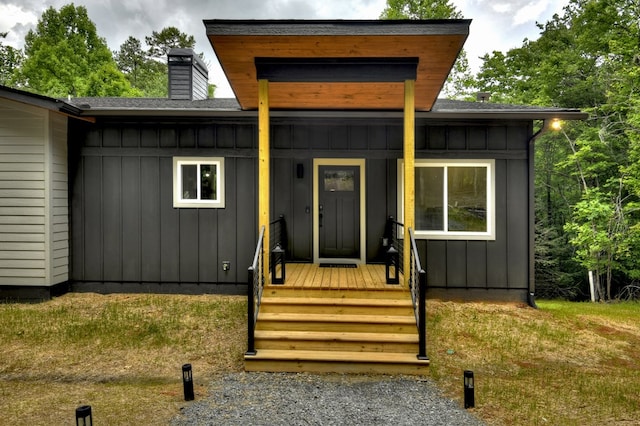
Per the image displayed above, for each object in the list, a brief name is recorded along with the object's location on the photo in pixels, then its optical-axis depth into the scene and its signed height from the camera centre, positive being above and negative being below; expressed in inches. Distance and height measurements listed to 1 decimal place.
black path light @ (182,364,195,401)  127.6 -58.4
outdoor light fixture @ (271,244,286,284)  184.8 -27.7
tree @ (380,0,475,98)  624.7 +347.6
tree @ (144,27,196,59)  1142.8 +534.5
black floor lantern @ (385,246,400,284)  187.3 -27.1
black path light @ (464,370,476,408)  124.3 -60.4
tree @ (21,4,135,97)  732.7 +333.1
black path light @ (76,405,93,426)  89.8 -49.8
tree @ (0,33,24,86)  851.7 +362.1
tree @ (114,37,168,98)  1090.1 +459.6
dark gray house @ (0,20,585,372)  238.5 +12.3
